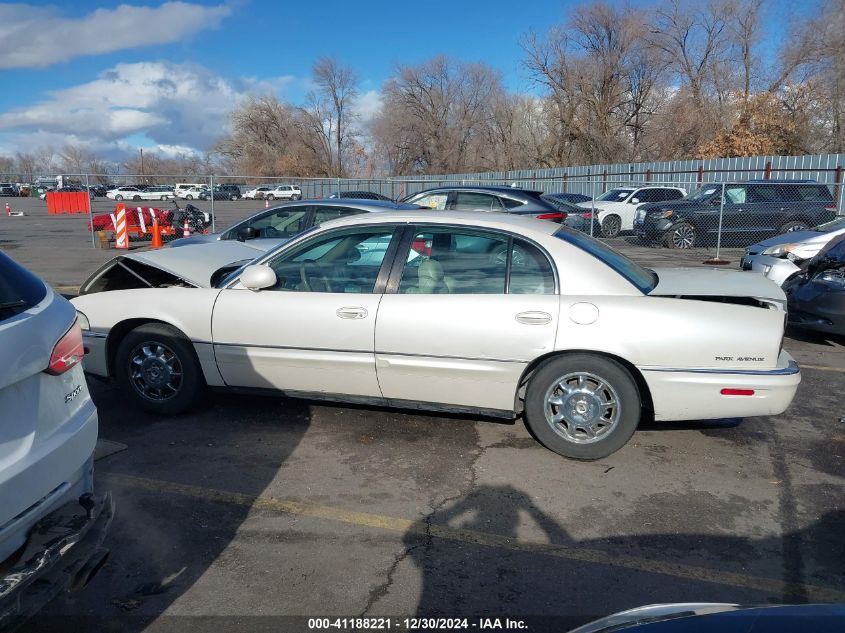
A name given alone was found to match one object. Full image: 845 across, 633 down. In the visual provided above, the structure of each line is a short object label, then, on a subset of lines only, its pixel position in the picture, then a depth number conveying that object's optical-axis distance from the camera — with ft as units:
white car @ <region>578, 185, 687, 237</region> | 65.51
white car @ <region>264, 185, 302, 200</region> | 174.60
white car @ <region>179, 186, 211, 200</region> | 177.33
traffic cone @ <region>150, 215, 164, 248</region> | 54.29
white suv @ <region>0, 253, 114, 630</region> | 7.59
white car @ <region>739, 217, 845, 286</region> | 31.45
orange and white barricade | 54.94
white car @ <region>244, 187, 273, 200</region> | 172.91
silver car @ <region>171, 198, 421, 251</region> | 33.06
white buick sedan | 14.01
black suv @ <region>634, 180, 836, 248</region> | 54.90
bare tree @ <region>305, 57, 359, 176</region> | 221.46
